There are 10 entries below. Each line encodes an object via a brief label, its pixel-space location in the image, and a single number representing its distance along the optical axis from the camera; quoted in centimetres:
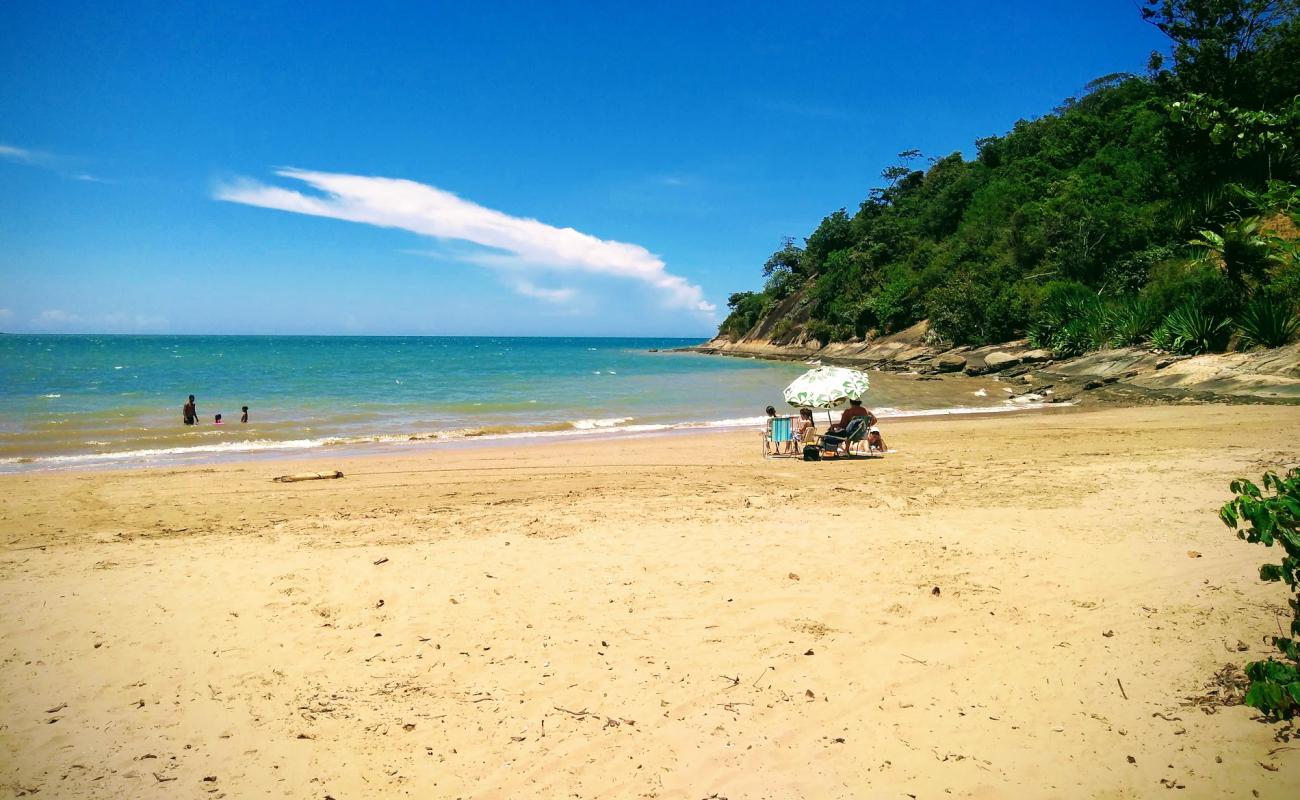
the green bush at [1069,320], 3066
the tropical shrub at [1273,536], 276
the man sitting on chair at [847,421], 1345
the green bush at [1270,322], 2064
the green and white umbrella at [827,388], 1323
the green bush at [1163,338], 2472
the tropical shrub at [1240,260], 2036
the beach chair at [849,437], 1345
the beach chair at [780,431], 1392
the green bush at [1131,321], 2719
